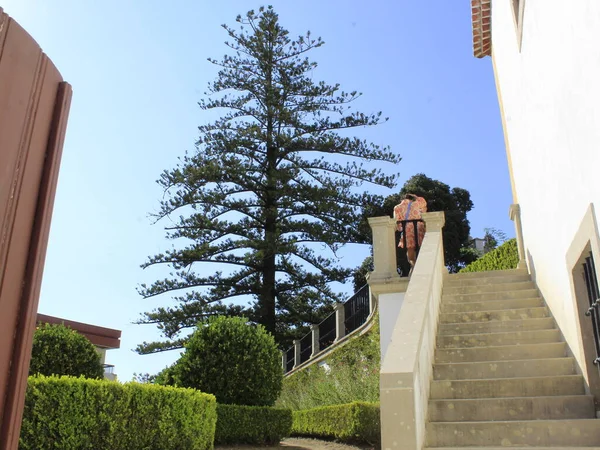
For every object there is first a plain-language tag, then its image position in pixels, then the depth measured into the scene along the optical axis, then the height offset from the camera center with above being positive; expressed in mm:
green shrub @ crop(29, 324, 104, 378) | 7648 +689
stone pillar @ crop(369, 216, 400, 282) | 8211 +2305
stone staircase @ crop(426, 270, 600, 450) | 4422 +291
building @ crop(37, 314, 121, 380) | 19031 +2406
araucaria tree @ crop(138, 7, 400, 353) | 18625 +6445
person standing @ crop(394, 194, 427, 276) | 9164 +2841
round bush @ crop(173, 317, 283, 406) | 8305 +626
